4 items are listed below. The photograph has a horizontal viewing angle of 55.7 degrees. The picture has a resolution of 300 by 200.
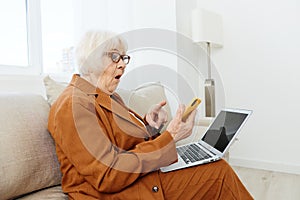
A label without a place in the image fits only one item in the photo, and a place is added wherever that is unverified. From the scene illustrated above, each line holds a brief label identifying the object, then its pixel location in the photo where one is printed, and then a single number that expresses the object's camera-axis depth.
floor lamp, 2.40
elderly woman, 0.86
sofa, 0.87
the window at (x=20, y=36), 1.67
